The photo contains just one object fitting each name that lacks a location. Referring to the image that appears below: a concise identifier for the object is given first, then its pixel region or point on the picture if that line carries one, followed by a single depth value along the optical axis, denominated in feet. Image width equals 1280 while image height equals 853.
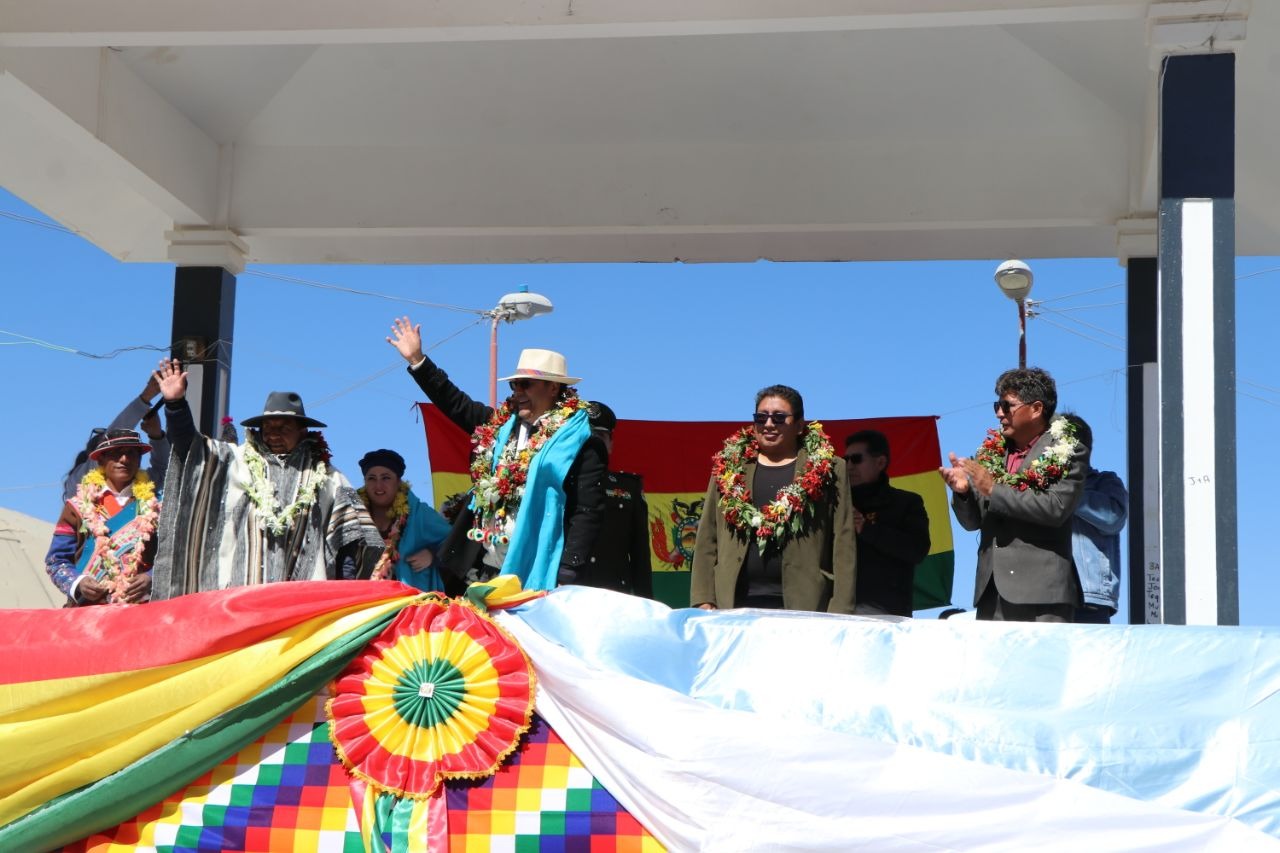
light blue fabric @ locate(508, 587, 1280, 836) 13.30
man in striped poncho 19.16
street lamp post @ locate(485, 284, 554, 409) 37.86
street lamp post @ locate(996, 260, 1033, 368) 30.45
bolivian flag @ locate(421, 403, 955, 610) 32.24
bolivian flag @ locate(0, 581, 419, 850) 14.02
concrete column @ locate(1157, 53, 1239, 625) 17.52
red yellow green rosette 14.02
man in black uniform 22.09
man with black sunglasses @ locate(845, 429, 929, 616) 21.20
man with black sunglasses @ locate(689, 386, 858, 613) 19.31
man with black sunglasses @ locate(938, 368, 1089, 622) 17.80
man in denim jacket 18.92
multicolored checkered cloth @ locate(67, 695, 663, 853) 13.62
